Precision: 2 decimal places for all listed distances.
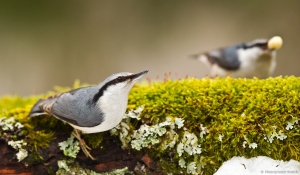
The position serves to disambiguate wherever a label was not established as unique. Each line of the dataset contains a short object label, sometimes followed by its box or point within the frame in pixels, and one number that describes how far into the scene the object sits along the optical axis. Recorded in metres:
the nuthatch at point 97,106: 4.04
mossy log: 4.03
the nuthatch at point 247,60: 4.31
